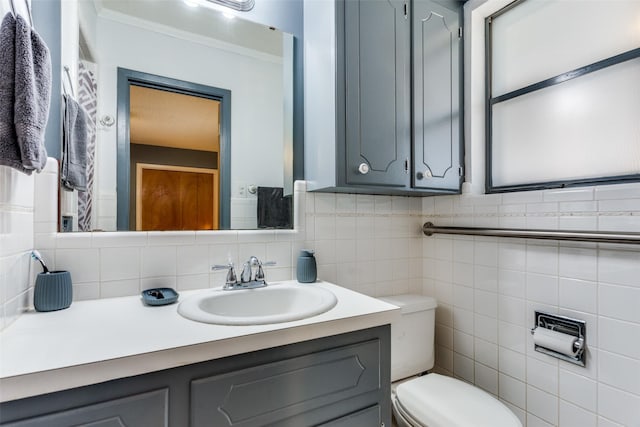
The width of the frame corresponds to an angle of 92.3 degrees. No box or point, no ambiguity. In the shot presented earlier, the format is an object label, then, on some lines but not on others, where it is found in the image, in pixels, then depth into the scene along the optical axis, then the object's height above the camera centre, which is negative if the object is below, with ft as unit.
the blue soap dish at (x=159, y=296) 3.15 -0.87
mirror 3.59 +1.32
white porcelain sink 3.36 -1.02
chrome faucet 3.86 -0.80
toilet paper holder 3.62 -1.51
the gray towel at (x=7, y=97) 2.21 +0.86
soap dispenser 4.31 -0.76
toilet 3.54 -2.34
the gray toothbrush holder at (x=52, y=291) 2.90 -0.73
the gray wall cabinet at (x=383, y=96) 4.03 +1.67
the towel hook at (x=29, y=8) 2.89 +1.97
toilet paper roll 3.63 -1.57
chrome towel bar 3.21 -0.27
